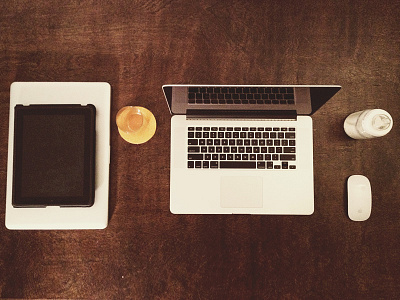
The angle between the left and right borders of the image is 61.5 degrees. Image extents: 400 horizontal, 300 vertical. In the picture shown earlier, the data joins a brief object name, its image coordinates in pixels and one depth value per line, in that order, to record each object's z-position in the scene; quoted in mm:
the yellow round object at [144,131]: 897
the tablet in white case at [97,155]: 889
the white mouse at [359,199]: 890
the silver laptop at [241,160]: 898
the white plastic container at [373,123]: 821
